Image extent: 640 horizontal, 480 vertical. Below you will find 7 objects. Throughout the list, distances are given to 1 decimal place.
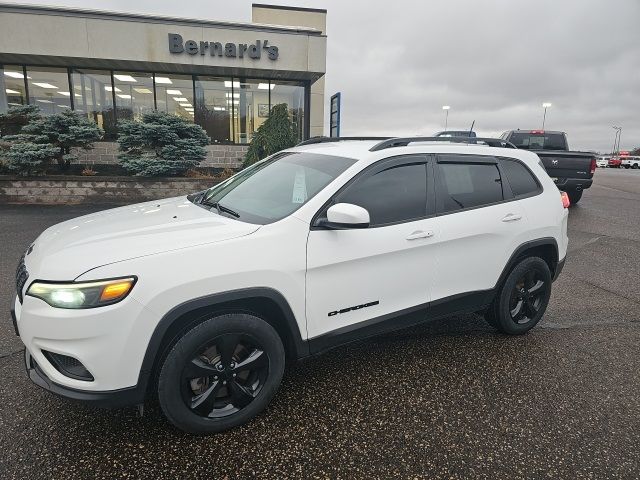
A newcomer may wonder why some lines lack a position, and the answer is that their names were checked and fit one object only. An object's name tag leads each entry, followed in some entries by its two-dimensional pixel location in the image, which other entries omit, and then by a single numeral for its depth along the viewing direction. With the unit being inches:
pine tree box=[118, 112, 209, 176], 438.0
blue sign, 625.9
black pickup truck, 418.3
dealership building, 513.0
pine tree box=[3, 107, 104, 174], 409.4
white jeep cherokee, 83.4
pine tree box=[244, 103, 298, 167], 478.6
